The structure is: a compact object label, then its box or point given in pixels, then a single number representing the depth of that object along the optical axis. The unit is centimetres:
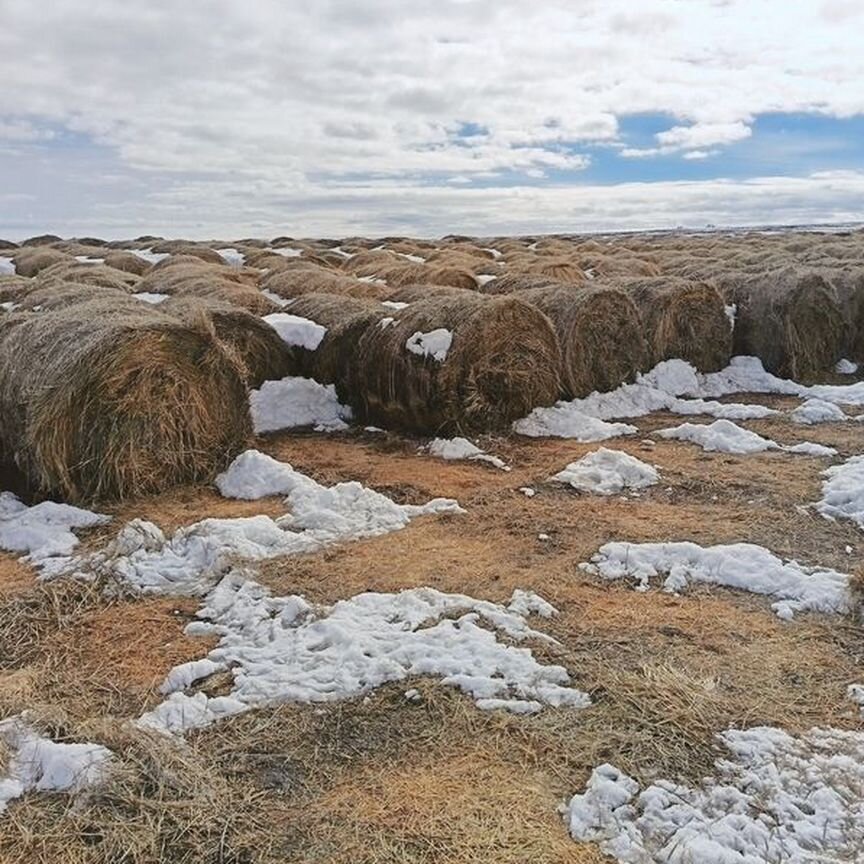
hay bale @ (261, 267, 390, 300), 1603
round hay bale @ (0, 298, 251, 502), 680
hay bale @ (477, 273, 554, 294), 1376
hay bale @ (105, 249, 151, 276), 2498
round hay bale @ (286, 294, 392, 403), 1005
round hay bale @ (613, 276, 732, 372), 1228
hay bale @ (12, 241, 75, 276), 2597
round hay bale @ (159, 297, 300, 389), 945
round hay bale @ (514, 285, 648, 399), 1078
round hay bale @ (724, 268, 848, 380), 1283
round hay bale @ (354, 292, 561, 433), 911
